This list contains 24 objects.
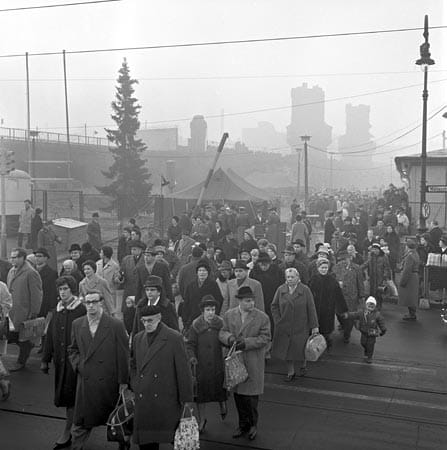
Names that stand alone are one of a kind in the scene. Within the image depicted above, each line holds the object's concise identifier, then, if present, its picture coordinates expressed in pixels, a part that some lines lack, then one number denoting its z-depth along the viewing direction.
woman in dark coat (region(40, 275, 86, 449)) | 6.11
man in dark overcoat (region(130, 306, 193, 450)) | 5.25
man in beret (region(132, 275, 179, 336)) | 6.14
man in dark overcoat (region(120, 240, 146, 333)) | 9.65
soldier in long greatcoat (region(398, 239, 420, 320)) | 12.23
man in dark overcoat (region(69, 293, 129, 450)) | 5.72
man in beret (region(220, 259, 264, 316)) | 8.54
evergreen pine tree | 41.12
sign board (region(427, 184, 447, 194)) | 15.66
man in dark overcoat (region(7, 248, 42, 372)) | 8.75
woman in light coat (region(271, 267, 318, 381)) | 8.30
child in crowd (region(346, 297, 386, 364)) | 9.24
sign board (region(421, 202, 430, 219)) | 16.78
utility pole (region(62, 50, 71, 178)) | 48.09
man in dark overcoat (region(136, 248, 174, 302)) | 9.45
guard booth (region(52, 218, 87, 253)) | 21.58
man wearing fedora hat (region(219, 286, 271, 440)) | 6.32
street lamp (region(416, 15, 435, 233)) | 15.57
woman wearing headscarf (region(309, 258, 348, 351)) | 9.48
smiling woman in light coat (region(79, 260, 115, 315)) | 8.78
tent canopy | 28.25
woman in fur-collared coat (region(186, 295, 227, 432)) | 6.30
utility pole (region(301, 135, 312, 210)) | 37.16
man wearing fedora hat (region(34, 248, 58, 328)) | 9.38
